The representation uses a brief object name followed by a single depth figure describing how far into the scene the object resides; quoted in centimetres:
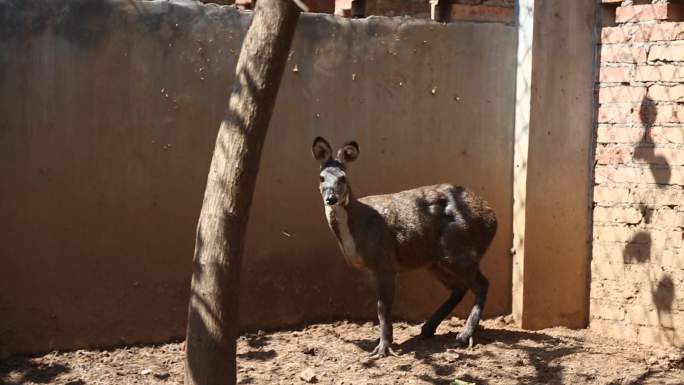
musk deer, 768
